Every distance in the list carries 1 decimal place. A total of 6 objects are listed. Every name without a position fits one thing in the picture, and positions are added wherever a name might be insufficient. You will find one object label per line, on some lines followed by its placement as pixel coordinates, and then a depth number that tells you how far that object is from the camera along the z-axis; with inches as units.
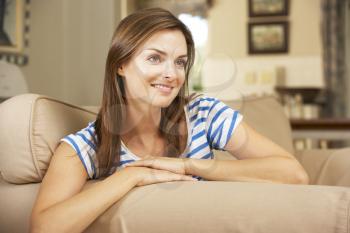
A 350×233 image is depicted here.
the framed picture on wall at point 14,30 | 69.2
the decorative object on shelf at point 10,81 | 66.6
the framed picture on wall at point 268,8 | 189.2
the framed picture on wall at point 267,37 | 188.5
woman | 36.2
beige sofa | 30.3
